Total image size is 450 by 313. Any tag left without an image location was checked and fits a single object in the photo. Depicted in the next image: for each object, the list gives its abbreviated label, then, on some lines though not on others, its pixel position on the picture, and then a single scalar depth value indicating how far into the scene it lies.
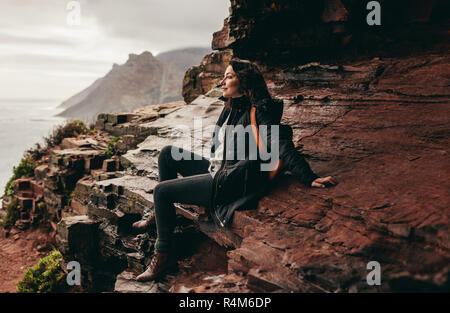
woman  2.79
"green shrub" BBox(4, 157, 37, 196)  12.25
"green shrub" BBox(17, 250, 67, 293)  6.90
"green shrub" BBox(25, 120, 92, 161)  13.23
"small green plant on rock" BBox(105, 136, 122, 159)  9.90
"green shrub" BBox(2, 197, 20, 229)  11.08
